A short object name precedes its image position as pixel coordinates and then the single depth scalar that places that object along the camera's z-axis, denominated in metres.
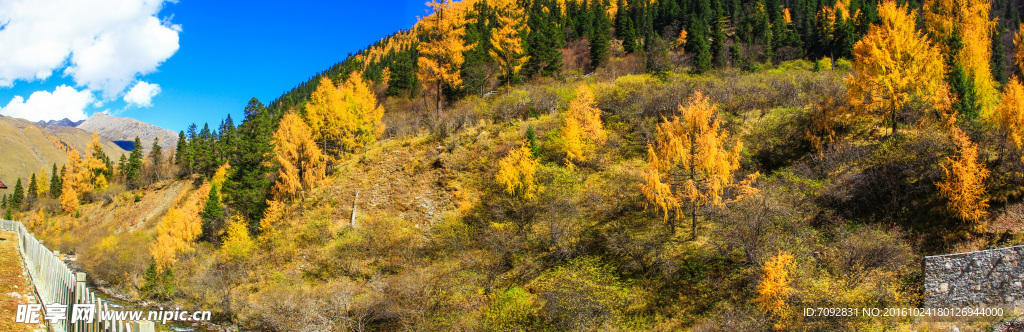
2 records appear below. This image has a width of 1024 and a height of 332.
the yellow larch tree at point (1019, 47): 32.94
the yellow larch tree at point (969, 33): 25.03
